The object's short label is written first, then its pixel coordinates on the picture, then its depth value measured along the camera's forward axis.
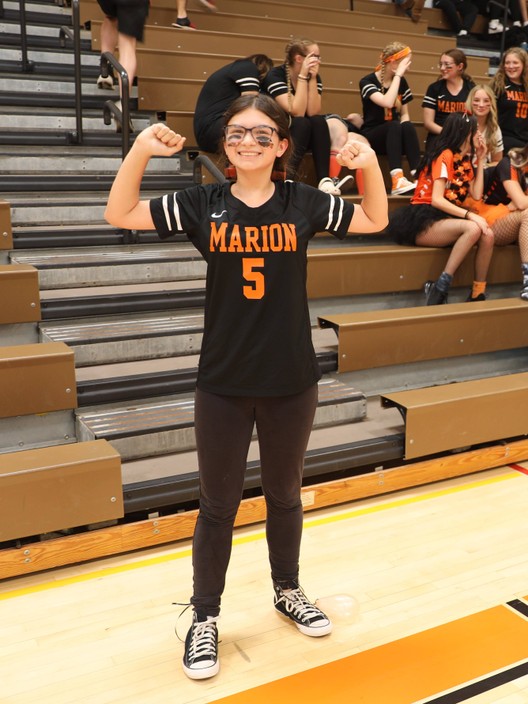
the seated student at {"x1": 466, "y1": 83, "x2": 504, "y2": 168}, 3.86
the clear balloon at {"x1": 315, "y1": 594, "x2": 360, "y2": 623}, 1.97
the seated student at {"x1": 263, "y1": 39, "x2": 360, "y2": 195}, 3.68
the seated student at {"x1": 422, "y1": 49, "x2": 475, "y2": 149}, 4.21
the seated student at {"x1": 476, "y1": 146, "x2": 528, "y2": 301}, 3.69
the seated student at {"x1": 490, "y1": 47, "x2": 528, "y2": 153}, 4.23
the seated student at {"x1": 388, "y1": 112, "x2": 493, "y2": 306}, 3.55
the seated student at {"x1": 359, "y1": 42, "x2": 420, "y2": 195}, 4.06
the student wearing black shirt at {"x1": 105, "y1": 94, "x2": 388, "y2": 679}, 1.54
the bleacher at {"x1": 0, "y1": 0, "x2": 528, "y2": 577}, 2.26
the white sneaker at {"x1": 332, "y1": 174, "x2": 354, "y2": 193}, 3.88
